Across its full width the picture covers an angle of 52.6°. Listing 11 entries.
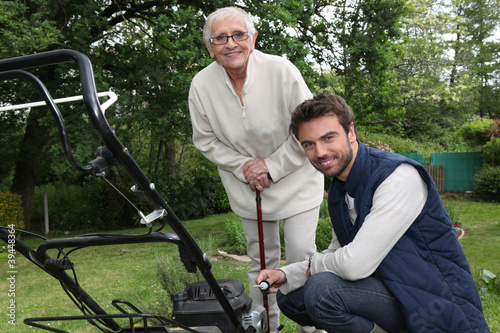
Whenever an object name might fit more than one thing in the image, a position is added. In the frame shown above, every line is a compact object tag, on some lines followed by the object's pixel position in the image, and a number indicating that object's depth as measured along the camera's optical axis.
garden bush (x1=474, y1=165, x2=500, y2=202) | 13.19
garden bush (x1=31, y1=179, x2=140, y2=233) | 11.57
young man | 1.99
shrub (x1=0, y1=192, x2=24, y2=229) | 8.25
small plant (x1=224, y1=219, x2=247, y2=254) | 7.21
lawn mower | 1.38
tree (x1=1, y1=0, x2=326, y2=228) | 7.07
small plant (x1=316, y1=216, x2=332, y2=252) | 6.39
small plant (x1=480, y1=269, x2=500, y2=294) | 4.12
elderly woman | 2.81
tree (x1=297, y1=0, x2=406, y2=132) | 8.52
